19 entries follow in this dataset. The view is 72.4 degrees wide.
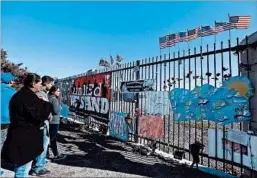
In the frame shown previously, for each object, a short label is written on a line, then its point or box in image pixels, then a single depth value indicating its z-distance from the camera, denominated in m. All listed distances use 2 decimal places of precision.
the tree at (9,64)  14.87
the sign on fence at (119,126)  5.59
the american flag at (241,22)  3.41
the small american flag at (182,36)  4.40
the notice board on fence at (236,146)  2.95
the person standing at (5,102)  3.09
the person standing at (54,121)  3.88
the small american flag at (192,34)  4.12
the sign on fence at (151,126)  4.66
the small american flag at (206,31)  3.85
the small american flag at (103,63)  7.93
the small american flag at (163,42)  4.86
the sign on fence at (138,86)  4.96
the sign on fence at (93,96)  6.79
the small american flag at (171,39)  4.63
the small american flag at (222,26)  3.57
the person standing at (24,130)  2.31
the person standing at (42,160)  3.18
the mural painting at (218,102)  3.17
